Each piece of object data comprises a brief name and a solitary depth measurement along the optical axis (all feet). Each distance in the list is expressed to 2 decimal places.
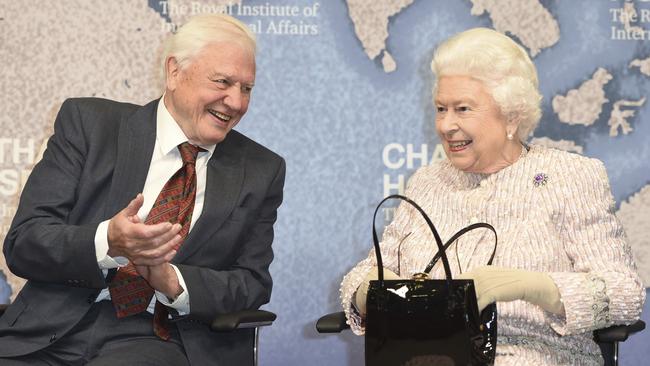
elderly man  18.63
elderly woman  17.98
